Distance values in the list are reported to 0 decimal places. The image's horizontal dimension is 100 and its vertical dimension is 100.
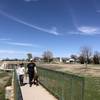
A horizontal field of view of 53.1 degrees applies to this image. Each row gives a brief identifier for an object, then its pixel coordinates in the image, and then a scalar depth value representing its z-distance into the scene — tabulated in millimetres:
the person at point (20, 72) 7034
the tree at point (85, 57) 44385
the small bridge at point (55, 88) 3475
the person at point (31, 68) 6844
